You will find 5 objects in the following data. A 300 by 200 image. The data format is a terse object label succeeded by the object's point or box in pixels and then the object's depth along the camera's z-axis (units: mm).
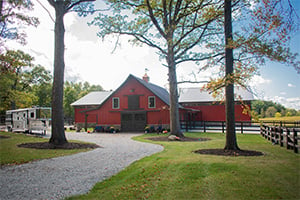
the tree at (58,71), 12570
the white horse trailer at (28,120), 21750
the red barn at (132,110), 26266
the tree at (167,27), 16859
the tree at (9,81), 11694
